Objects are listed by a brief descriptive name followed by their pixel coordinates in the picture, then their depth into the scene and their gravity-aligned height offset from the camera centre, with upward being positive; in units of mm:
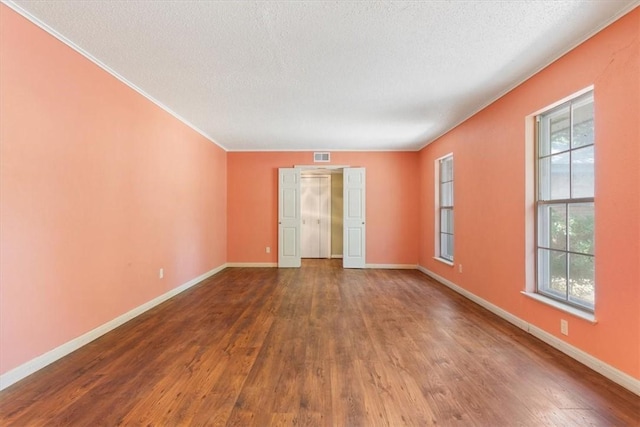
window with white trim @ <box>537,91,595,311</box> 2277 +70
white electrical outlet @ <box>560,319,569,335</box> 2330 -941
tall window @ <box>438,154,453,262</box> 4883 +59
